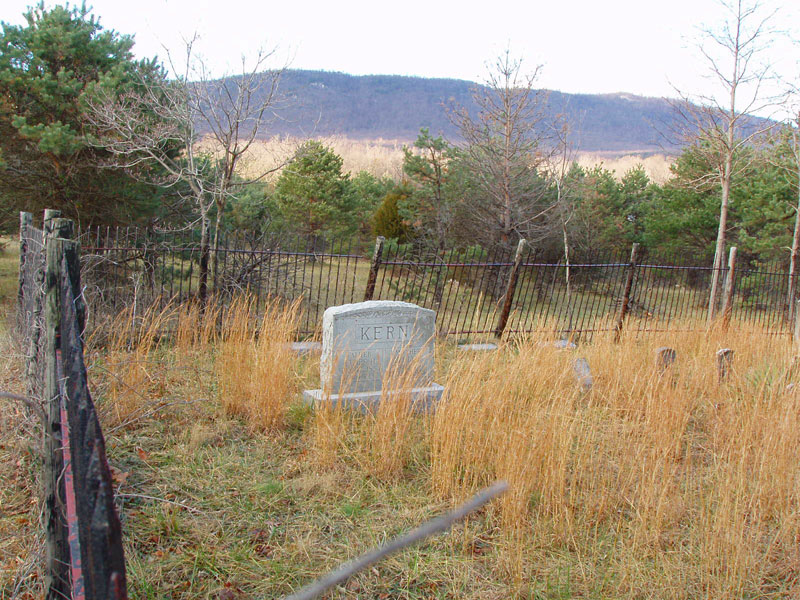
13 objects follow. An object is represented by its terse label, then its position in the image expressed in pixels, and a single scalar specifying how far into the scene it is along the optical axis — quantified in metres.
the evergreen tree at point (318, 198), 18.64
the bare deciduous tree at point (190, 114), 9.18
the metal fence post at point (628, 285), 9.05
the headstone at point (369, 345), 5.37
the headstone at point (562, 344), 6.75
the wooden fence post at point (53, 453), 2.30
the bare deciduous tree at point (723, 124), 10.67
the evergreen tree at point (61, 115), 9.41
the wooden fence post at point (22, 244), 6.25
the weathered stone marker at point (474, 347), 7.98
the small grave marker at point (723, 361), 6.27
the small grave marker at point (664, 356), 6.45
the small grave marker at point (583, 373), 6.07
